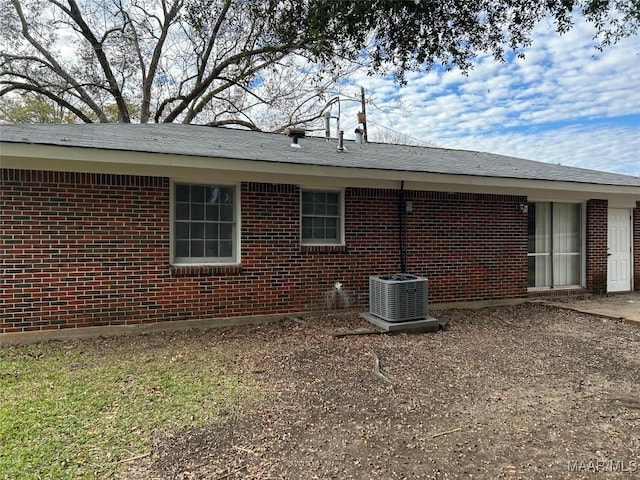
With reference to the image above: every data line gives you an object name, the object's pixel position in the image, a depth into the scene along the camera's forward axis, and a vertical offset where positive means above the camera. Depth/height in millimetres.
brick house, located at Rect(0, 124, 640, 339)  5586 +261
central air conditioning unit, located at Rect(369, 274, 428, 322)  6273 -909
